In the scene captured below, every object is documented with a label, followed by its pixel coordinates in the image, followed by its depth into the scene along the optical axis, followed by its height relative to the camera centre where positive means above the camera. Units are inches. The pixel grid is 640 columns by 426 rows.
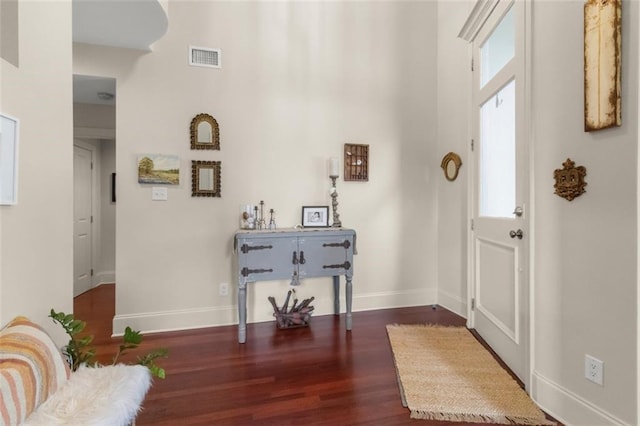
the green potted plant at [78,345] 49.4 -24.3
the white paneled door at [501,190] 76.2 +6.4
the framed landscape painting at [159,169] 102.0 +14.8
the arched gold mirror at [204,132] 105.9 +28.6
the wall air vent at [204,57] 106.1 +56.3
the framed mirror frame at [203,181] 106.4 +11.3
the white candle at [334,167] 115.3 +17.4
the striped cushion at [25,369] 35.1 -21.0
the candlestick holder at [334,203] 115.2 +3.3
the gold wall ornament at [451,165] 117.2 +19.1
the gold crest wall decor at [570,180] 56.1 +6.2
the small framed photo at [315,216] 115.9 -1.9
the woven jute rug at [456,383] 61.9 -42.3
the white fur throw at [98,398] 37.3 -26.6
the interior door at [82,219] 149.3 -4.2
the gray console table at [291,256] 96.2 -15.3
